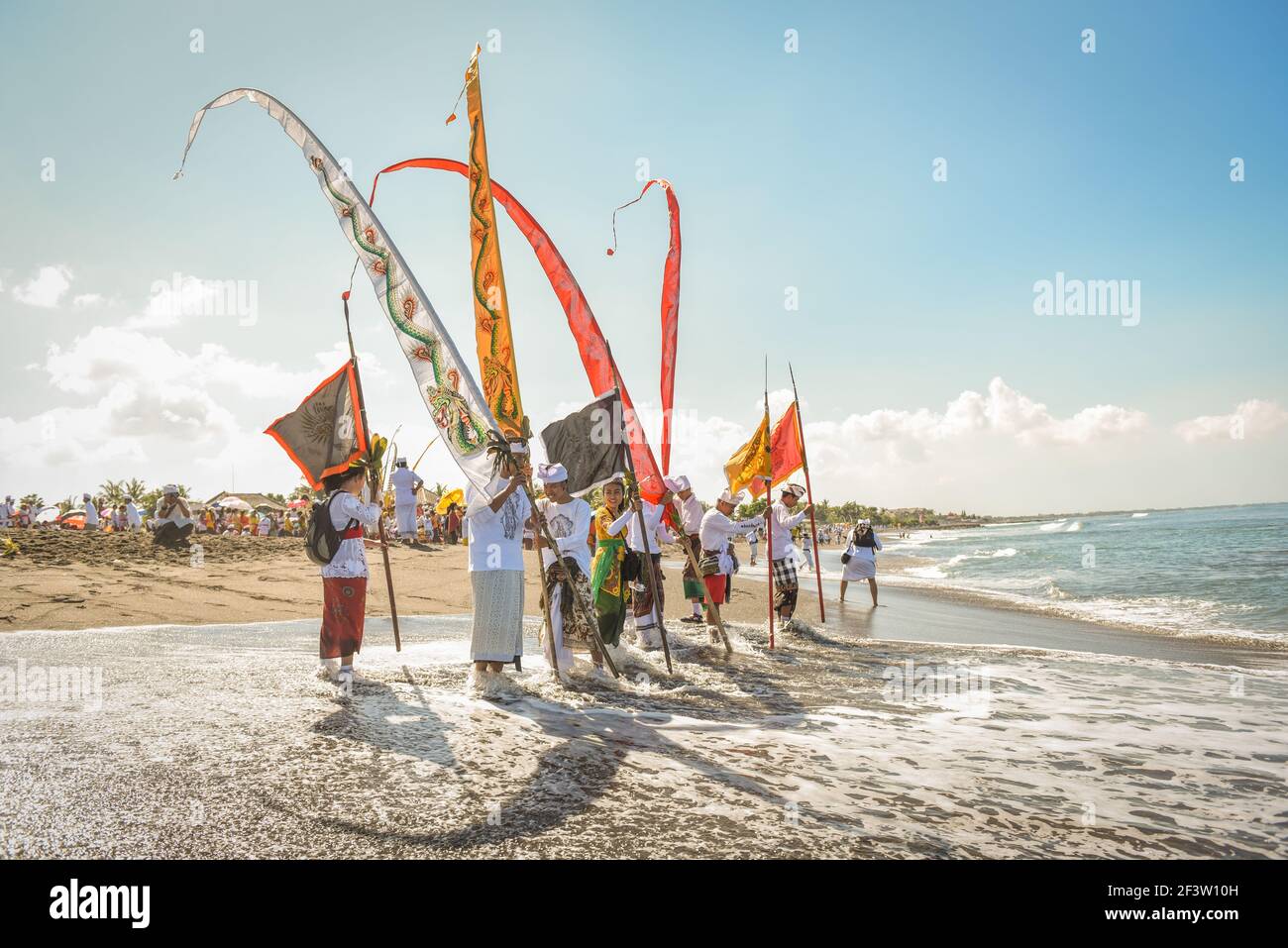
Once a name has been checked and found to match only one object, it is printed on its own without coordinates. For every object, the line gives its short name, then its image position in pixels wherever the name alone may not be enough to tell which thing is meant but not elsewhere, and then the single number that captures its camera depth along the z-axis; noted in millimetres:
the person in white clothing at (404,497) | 16750
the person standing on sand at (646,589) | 8469
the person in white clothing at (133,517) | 22197
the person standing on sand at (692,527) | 10430
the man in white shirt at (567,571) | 6648
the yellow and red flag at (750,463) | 9977
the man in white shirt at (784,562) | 10305
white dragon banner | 5945
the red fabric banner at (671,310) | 9469
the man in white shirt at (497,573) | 6008
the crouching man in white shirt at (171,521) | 16016
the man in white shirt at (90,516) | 23172
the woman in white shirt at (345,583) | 5688
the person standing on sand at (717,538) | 9664
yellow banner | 6512
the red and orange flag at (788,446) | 10422
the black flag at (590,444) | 7012
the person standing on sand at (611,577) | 7586
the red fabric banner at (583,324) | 8438
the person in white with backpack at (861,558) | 13945
